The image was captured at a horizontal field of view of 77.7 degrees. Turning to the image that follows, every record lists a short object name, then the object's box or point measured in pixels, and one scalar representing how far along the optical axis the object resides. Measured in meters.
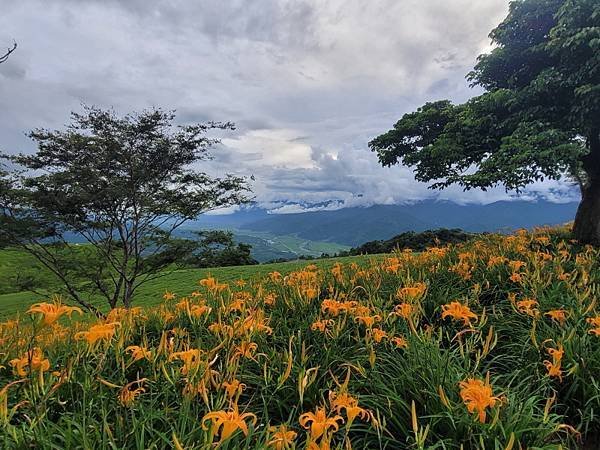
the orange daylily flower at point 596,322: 2.42
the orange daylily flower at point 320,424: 1.41
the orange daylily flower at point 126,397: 1.79
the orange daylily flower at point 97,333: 1.92
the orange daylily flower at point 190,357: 1.98
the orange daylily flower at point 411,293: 2.98
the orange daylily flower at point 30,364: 1.98
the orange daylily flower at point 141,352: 2.26
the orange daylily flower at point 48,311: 1.67
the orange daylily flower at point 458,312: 2.41
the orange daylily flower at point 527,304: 2.79
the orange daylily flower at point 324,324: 2.94
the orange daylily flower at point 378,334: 2.53
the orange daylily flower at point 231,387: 1.84
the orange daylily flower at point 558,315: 2.80
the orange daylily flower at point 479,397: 1.63
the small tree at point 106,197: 9.38
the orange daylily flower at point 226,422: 1.36
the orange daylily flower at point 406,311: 2.71
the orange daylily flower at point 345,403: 1.58
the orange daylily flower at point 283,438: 1.41
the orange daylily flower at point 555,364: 2.20
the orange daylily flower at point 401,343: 2.55
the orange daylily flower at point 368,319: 2.62
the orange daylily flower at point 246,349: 2.39
